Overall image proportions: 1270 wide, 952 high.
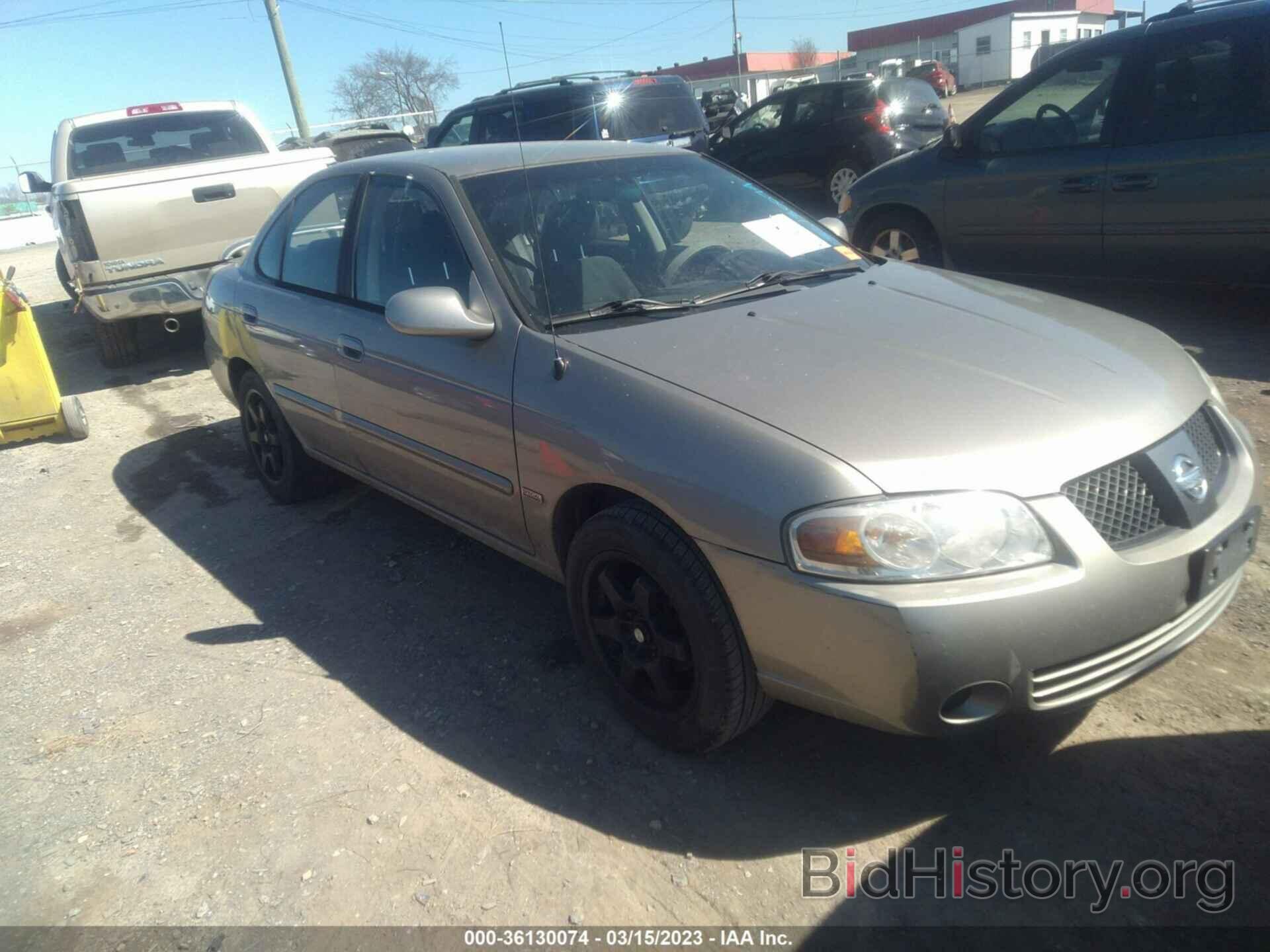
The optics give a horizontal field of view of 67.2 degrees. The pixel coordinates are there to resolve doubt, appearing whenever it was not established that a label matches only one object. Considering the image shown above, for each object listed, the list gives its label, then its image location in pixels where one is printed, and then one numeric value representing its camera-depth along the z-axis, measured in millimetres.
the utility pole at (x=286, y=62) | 18281
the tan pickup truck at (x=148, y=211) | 6980
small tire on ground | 6312
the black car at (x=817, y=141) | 11094
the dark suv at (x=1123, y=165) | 5047
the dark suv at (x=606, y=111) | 9414
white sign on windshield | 3561
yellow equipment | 6027
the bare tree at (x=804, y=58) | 55312
